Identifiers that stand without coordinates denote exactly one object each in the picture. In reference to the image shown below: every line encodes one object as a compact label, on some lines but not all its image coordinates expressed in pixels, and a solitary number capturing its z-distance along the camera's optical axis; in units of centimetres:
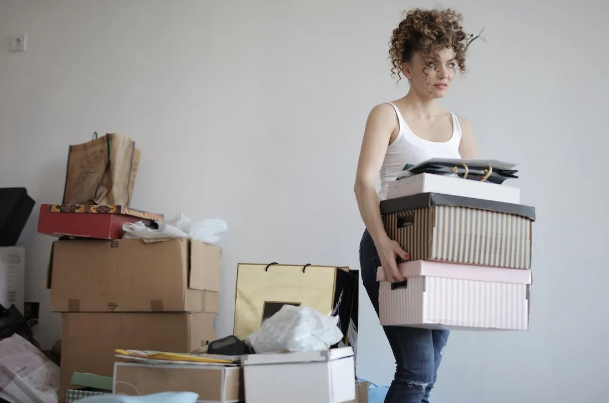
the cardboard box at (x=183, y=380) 160
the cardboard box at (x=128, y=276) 247
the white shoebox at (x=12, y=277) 296
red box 254
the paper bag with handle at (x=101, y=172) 277
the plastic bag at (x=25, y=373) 251
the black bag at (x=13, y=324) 280
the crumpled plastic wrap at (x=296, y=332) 165
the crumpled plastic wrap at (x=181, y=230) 251
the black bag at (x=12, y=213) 298
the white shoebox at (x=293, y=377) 159
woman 141
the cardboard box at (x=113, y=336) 247
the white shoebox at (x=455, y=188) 135
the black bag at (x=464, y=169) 139
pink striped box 133
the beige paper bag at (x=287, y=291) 219
